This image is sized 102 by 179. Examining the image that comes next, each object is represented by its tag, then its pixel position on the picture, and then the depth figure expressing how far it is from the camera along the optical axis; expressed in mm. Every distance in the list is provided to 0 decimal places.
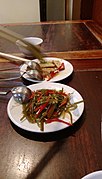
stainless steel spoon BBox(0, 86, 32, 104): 683
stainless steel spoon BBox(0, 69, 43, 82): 843
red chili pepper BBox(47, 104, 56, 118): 624
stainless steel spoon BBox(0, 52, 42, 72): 888
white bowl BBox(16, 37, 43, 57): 1003
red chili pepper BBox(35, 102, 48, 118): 634
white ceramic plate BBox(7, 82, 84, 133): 578
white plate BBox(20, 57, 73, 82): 850
